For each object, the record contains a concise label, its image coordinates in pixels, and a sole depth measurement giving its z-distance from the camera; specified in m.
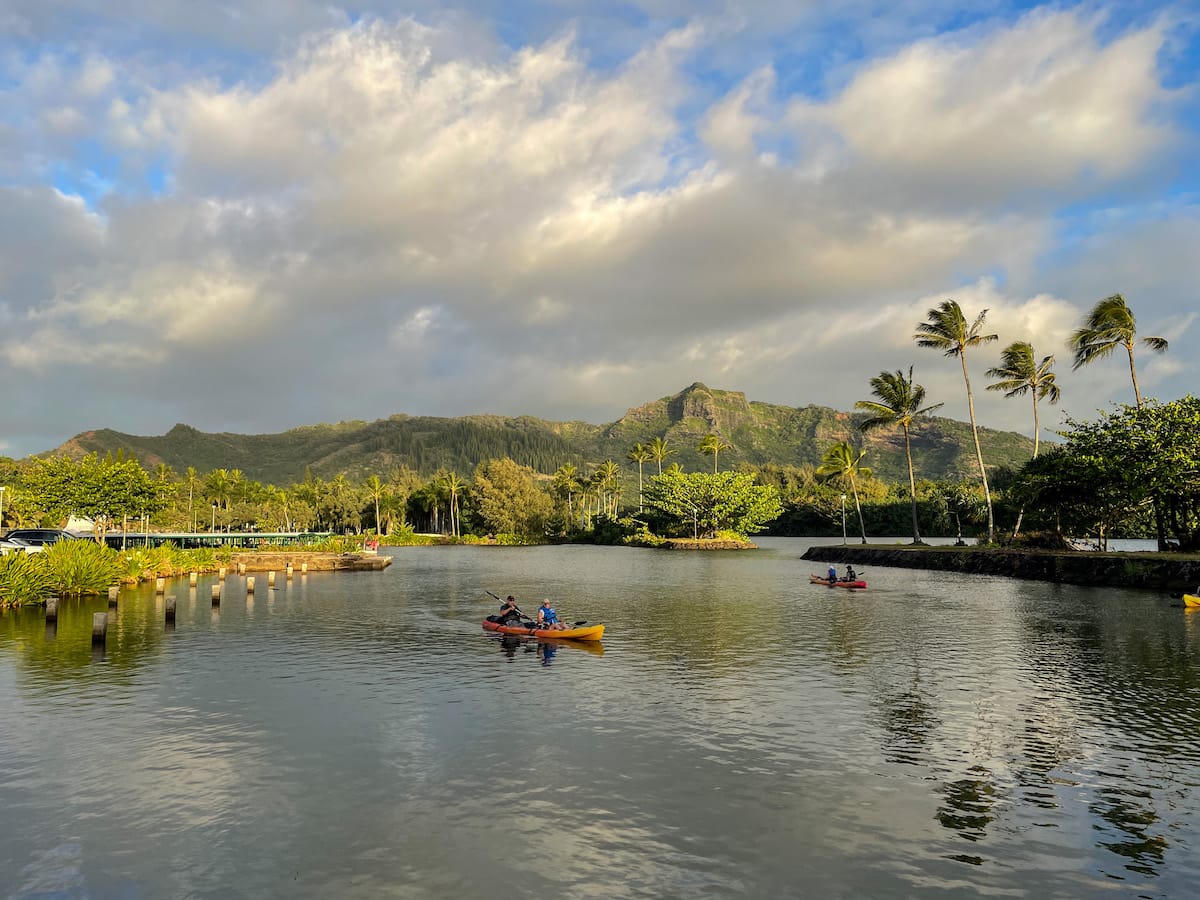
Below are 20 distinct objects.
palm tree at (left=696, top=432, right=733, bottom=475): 143.59
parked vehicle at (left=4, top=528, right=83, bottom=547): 60.16
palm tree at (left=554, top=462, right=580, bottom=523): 189.96
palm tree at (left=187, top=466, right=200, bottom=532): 179.16
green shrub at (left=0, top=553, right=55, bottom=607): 41.03
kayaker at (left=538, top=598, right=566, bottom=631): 33.76
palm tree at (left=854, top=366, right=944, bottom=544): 88.81
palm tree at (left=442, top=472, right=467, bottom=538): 186.75
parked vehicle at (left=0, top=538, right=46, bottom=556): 53.50
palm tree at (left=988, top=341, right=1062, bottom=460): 72.25
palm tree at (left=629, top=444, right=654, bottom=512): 175.49
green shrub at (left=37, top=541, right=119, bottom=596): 44.69
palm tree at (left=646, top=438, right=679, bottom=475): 164.38
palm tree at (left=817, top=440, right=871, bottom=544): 114.62
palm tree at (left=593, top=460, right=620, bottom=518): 183.12
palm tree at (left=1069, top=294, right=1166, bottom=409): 59.34
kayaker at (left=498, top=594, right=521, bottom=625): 35.41
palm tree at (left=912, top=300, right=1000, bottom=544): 76.06
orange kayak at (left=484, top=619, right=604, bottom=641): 32.44
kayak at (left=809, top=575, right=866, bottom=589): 56.39
